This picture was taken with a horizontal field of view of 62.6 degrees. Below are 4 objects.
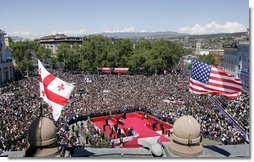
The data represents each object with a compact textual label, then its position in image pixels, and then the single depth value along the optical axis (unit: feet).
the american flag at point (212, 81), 24.26
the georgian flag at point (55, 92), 21.88
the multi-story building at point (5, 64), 135.90
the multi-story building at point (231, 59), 136.50
